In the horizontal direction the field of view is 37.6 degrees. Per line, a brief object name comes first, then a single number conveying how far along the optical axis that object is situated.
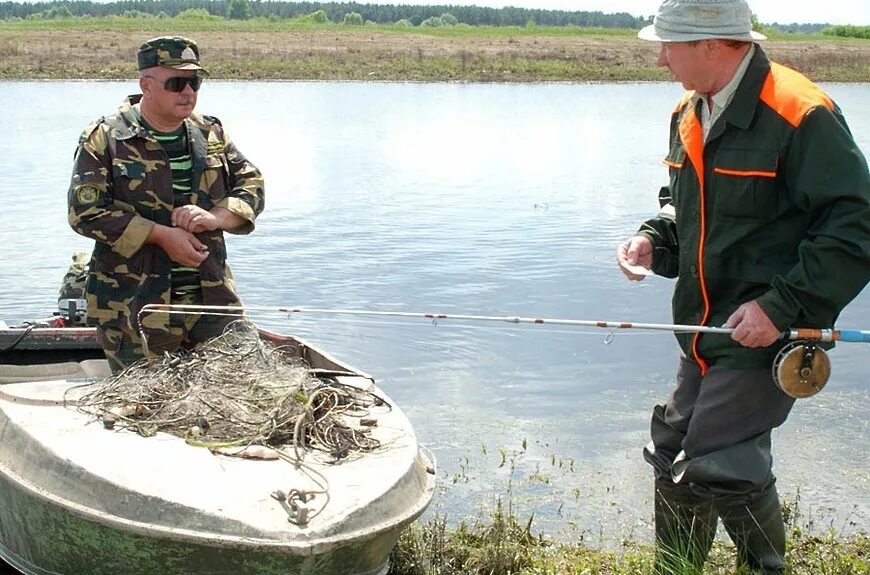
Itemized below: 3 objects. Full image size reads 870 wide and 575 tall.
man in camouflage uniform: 5.66
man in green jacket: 4.24
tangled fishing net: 5.08
